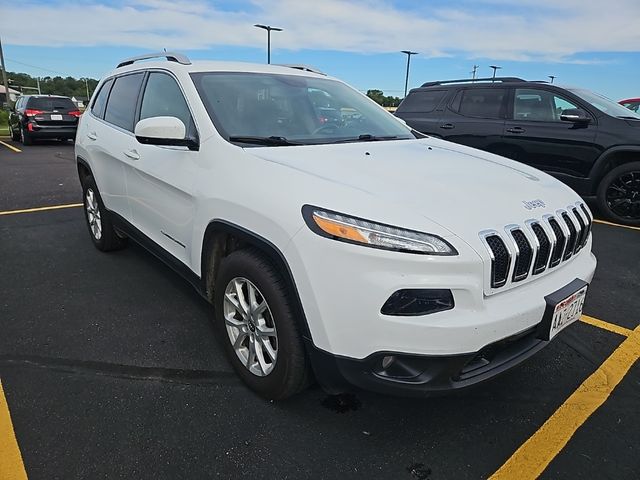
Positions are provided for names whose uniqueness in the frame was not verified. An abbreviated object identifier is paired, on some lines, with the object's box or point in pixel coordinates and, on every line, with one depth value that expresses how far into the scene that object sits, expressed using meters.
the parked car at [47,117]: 14.44
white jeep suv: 1.82
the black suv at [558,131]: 6.04
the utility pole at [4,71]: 23.52
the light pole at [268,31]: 27.50
